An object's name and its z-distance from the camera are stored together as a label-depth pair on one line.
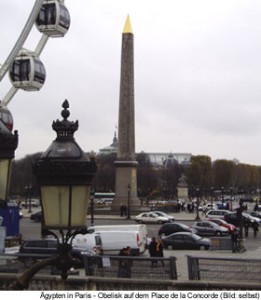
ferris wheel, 36.66
